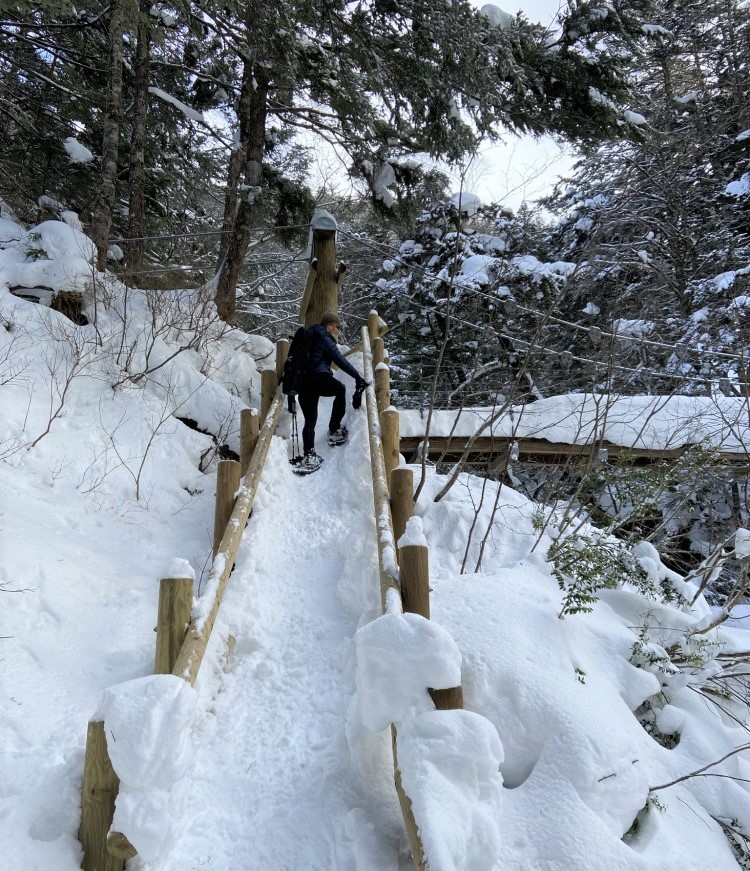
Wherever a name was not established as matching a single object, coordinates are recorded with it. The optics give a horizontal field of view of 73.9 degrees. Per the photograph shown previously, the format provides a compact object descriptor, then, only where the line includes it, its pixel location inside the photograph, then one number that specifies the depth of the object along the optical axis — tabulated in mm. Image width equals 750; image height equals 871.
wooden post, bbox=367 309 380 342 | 7414
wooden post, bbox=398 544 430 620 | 2199
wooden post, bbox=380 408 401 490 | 4375
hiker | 5375
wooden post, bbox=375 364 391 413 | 5449
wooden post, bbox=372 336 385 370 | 6777
